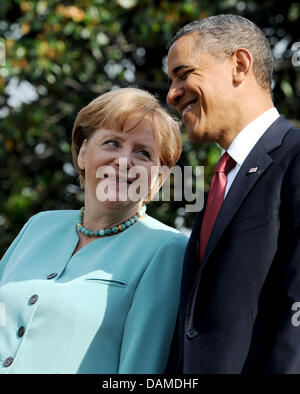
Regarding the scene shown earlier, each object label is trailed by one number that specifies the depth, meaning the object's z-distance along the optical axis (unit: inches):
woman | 207.5
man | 172.6
